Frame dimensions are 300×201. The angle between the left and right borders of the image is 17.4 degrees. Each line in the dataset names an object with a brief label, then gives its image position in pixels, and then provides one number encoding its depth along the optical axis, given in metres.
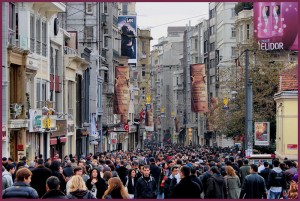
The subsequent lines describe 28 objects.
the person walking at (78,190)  14.95
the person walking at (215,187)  21.36
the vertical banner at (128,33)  81.76
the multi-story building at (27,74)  39.53
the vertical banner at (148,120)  108.26
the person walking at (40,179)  20.89
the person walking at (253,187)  21.33
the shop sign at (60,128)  50.03
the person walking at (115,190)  16.42
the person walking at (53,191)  13.95
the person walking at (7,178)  20.41
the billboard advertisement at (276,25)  57.78
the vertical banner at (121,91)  57.66
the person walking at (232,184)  22.45
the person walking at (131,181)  23.70
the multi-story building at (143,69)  124.24
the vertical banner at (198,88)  49.33
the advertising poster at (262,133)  42.66
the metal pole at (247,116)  43.08
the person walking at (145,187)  20.83
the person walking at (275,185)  23.12
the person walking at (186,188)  17.94
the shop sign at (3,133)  36.83
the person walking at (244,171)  25.91
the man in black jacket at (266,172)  24.84
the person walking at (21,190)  14.45
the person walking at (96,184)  19.97
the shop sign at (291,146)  46.79
